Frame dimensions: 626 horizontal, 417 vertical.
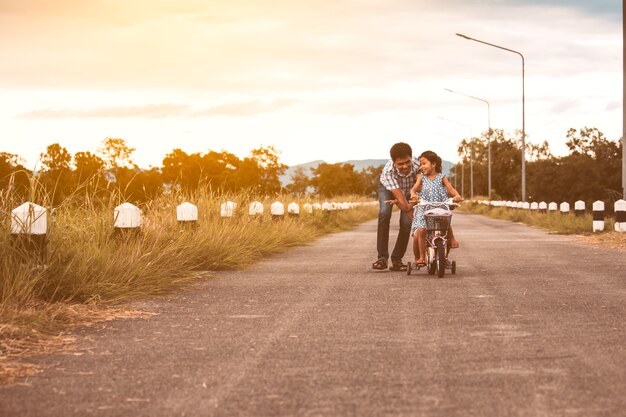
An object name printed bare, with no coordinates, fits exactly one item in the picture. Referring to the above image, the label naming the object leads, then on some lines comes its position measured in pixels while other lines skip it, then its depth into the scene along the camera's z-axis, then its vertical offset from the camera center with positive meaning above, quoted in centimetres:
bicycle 1059 -43
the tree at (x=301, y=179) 17565 +423
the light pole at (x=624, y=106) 2016 +196
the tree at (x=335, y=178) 16625 +418
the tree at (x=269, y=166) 12162 +471
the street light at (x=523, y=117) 3944 +352
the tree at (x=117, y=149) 11469 +669
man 1156 +6
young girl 1123 +11
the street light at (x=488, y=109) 5843 +602
